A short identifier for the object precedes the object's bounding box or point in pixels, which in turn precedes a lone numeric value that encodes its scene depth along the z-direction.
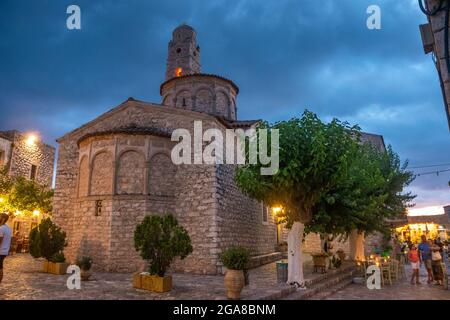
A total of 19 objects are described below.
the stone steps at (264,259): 14.93
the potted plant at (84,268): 9.76
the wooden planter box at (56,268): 11.23
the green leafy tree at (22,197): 18.70
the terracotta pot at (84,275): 9.80
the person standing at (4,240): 6.96
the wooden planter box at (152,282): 8.29
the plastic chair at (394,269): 11.91
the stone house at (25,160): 23.25
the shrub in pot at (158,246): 8.48
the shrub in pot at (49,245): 11.43
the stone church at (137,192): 12.20
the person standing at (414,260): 10.88
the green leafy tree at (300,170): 8.83
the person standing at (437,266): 10.47
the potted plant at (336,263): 13.31
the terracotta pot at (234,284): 7.35
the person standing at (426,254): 11.11
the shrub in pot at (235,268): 7.36
